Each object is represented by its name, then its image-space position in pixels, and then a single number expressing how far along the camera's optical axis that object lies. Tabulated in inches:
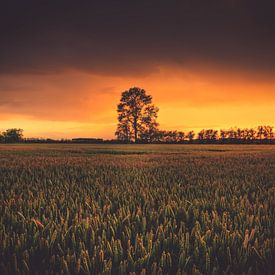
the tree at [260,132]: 2554.6
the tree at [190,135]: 2268.9
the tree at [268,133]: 2571.4
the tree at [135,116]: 2160.4
